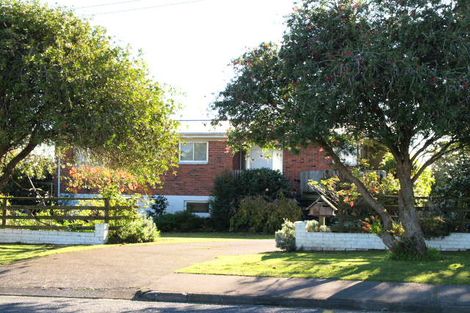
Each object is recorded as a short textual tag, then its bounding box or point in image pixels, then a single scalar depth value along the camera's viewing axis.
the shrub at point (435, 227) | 14.99
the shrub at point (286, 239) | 15.59
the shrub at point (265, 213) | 24.27
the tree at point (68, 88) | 12.88
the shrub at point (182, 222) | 25.91
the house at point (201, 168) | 28.12
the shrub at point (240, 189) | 25.88
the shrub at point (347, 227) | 15.68
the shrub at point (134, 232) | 18.20
